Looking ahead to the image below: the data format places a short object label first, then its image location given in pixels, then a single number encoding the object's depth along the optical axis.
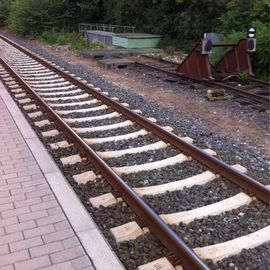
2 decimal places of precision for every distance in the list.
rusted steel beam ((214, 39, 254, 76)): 11.95
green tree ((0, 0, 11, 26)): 39.59
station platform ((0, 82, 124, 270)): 3.67
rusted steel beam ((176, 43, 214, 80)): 11.63
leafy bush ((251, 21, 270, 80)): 12.32
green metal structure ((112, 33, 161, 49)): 20.56
